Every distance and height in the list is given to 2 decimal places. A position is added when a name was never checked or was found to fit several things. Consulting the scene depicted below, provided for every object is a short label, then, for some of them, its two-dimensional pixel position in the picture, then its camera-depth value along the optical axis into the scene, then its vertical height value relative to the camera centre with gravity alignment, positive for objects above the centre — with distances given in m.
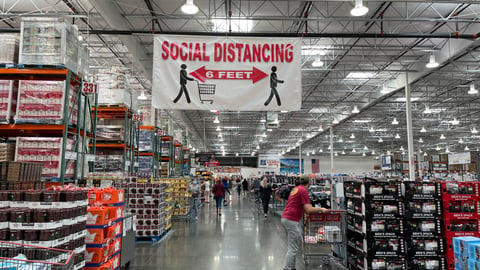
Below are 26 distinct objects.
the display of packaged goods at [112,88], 9.43 +2.28
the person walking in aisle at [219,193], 16.47 -1.07
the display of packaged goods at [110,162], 9.95 +0.24
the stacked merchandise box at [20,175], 4.31 -0.08
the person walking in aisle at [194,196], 14.41 -1.08
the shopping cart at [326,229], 6.95 -1.18
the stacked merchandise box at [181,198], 15.04 -1.22
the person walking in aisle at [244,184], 33.25 -1.29
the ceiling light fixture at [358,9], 7.73 +3.77
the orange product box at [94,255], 4.93 -1.24
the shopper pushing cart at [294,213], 5.91 -0.75
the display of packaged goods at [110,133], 9.70 +1.07
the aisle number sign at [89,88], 6.98 +1.70
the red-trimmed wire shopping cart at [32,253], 3.35 -0.84
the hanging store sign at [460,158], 13.49 +0.64
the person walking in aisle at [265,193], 15.70 -1.02
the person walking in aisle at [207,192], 24.93 -1.65
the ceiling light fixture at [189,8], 7.39 +3.61
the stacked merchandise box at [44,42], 5.89 +2.22
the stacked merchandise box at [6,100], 5.85 +1.20
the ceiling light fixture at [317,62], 13.35 +4.32
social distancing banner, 4.95 +1.44
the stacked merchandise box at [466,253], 3.72 -0.92
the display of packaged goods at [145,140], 13.54 +1.21
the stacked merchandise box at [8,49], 6.03 +2.16
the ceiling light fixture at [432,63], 13.31 +4.34
